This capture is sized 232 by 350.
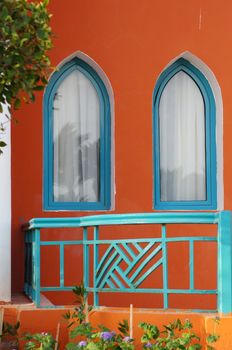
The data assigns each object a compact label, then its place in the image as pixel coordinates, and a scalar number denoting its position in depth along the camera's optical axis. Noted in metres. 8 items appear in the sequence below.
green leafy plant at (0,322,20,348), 6.89
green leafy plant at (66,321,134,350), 5.97
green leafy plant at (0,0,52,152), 5.09
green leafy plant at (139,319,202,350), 6.04
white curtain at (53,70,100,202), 9.23
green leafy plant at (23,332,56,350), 6.22
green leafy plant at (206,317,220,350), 6.13
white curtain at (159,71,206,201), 9.40
